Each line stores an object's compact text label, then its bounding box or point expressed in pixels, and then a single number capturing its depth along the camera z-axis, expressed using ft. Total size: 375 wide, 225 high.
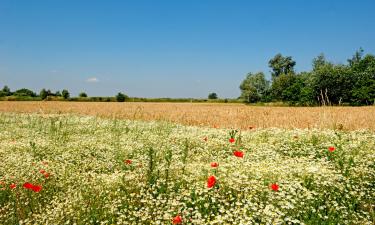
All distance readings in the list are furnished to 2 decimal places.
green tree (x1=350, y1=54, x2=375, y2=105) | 172.35
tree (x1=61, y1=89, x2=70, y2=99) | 244.67
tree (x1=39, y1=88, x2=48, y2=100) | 255.95
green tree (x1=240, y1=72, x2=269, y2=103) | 305.08
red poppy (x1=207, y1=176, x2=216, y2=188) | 13.42
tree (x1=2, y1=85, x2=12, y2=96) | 258.74
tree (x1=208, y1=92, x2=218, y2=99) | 376.93
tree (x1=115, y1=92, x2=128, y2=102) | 248.15
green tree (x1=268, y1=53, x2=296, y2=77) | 308.60
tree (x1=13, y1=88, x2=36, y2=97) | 279.49
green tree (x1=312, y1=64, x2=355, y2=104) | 181.78
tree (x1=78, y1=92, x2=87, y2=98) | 274.36
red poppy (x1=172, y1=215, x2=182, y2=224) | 11.62
